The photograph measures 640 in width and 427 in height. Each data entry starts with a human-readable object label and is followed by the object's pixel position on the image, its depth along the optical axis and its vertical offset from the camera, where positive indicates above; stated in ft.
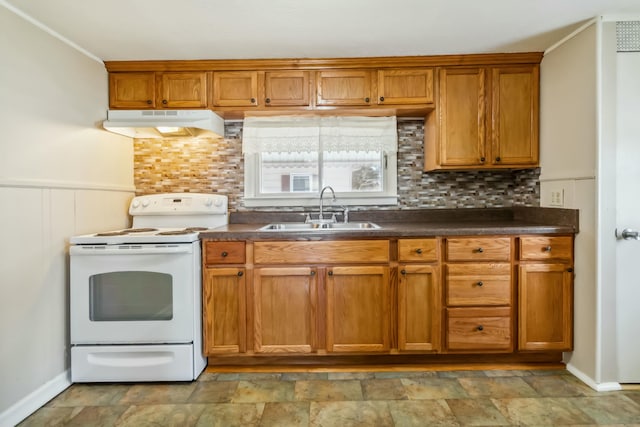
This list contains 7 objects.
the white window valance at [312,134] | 9.45 +2.01
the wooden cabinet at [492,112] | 8.51 +2.34
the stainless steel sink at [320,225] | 9.25 -0.37
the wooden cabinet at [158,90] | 8.61 +2.90
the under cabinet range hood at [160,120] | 8.01 +2.04
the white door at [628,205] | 6.86 +0.11
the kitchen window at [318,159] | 9.45 +1.40
